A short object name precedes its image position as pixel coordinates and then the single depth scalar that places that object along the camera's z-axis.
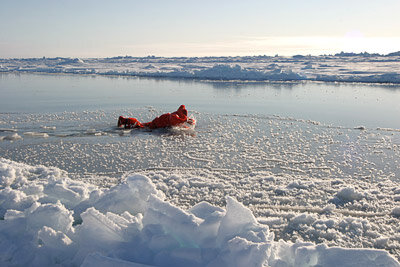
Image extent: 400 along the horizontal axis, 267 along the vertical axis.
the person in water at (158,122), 8.09
